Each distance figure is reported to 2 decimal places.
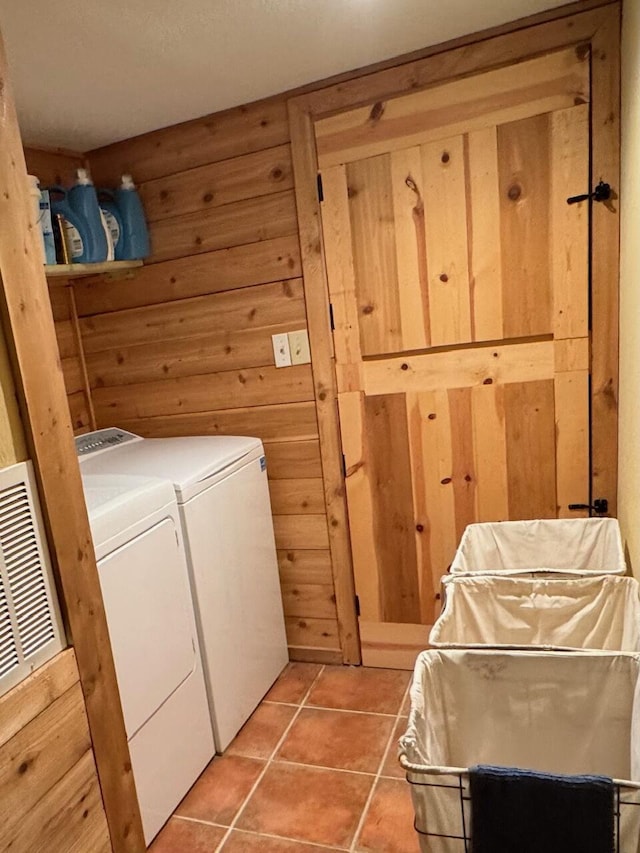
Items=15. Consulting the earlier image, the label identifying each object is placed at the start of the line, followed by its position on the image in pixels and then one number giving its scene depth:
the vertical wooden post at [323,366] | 2.10
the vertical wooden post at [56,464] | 1.07
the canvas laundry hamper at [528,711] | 1.18
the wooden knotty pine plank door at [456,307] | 1.87
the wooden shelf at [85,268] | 2.05
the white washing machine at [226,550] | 1.95
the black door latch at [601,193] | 1.78
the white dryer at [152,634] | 1.58
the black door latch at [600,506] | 1.97
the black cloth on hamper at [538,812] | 0.95
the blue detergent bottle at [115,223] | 2.29
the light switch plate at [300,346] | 2.24
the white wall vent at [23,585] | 1.05
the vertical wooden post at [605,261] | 1.73
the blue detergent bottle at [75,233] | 2.15
